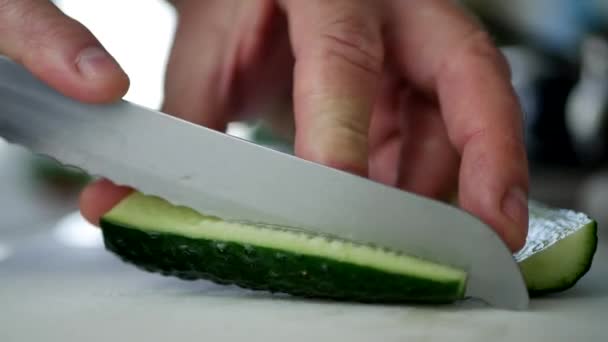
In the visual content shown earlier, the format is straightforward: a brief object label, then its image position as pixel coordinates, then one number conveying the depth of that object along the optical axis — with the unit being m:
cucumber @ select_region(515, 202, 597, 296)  0.34
